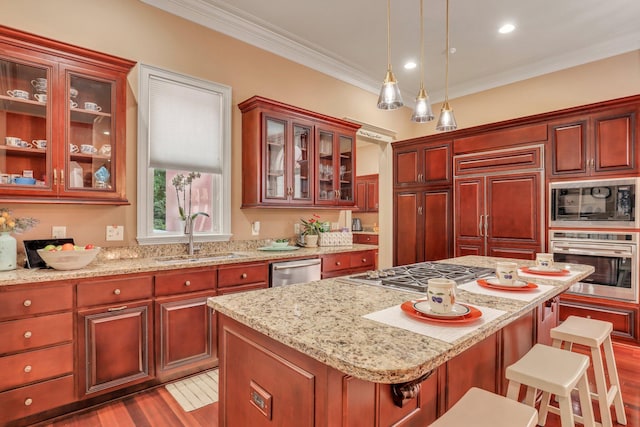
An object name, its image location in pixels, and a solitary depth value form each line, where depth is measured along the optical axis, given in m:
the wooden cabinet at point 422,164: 4.32
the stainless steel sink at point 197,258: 2.49
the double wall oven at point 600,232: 3.00
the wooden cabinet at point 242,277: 2.59
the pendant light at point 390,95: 2.14
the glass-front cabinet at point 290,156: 3.19
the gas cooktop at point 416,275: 1.58
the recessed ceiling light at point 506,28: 3.37
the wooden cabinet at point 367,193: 7.18
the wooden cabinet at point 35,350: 1.78
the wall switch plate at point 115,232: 2.56
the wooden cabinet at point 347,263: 3.36
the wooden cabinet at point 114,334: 2.00
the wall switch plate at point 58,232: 2.34
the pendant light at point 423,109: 2.44
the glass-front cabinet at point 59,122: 2.07
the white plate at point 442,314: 1.06
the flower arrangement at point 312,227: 3.80
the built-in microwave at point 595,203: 2.99
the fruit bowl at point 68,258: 1.99
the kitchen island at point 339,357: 0.84
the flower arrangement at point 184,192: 2.97
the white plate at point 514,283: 1.51
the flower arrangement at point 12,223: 2.01
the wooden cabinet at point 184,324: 2.28
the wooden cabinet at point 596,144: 3.02
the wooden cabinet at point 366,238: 6.76
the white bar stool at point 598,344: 1.76
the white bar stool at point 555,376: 1.29
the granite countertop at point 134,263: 1.87
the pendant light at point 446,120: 2.59
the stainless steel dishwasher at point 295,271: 2.91
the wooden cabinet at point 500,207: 3.54
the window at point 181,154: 2.75
